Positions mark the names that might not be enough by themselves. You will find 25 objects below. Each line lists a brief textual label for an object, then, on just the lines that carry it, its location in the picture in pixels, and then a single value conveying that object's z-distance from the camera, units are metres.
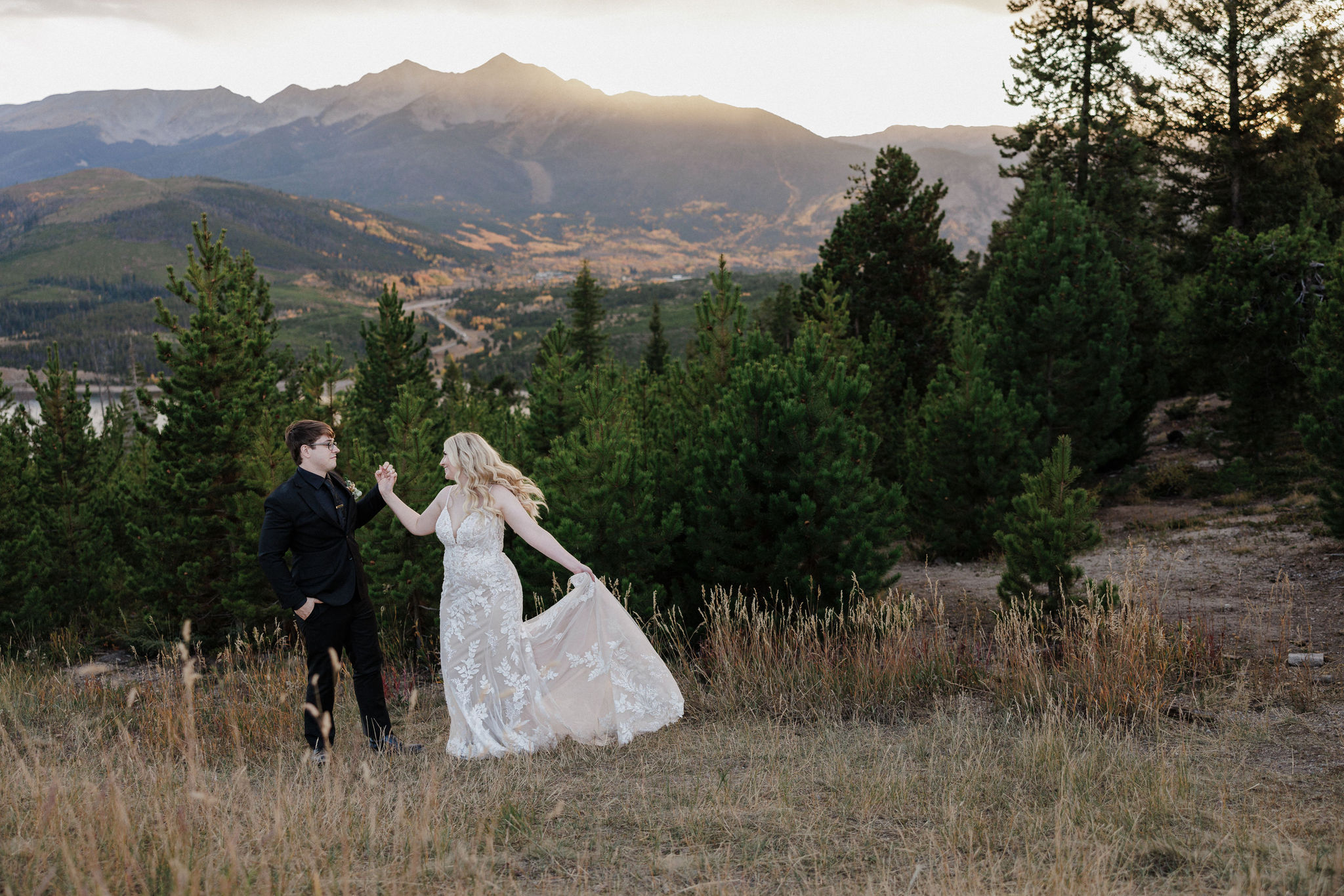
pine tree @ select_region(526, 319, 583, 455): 13.36
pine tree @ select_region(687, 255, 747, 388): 12.59
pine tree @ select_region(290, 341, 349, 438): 15.45
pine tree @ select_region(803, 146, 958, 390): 25.02
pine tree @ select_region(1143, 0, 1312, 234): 23.94
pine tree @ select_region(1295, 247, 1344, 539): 9.98
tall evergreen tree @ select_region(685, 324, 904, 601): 8.88
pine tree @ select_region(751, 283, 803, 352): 50.28
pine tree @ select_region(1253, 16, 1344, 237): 23.66
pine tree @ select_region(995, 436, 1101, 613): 7.98
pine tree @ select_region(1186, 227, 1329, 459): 14.94
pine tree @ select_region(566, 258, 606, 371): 56.38
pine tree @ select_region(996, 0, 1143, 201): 25.97
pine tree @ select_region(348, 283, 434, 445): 33.34
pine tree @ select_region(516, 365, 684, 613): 8.91
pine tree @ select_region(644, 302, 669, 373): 58.75
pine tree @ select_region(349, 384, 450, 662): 10.63
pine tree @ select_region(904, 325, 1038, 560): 13.85
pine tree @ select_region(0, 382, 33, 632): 17.33
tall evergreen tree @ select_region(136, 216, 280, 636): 15.52
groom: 5.29
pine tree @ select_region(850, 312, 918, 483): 19.45
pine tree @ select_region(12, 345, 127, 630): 18.77
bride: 5.75
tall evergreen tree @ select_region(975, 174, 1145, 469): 16.14
